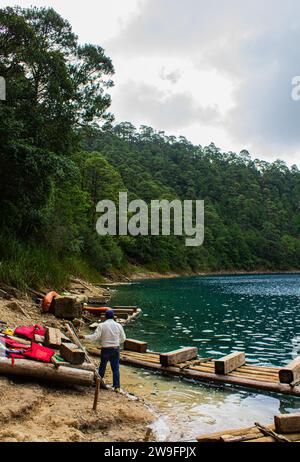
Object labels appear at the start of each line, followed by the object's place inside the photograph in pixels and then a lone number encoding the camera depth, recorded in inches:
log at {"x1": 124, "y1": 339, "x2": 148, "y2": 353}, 523.2
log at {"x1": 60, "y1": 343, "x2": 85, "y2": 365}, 345.7
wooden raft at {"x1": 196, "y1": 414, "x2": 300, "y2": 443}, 230.1
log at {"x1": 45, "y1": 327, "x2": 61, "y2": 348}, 410.0
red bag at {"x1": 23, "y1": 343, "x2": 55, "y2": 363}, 331.0
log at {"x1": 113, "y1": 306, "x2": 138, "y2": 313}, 899.4
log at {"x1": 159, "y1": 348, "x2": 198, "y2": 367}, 447.8
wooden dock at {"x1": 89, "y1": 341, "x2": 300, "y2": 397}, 388.2
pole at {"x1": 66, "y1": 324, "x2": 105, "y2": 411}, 288.4
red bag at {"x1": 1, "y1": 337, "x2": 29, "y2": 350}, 359.2
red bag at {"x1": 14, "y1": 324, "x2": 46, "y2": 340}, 434.3
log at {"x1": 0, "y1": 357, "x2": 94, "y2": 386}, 312.7
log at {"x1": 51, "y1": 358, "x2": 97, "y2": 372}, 330.5
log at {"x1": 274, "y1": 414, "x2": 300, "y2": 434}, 246.5
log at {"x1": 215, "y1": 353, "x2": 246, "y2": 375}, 415.2
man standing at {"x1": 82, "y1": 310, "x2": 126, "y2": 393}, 364.5
